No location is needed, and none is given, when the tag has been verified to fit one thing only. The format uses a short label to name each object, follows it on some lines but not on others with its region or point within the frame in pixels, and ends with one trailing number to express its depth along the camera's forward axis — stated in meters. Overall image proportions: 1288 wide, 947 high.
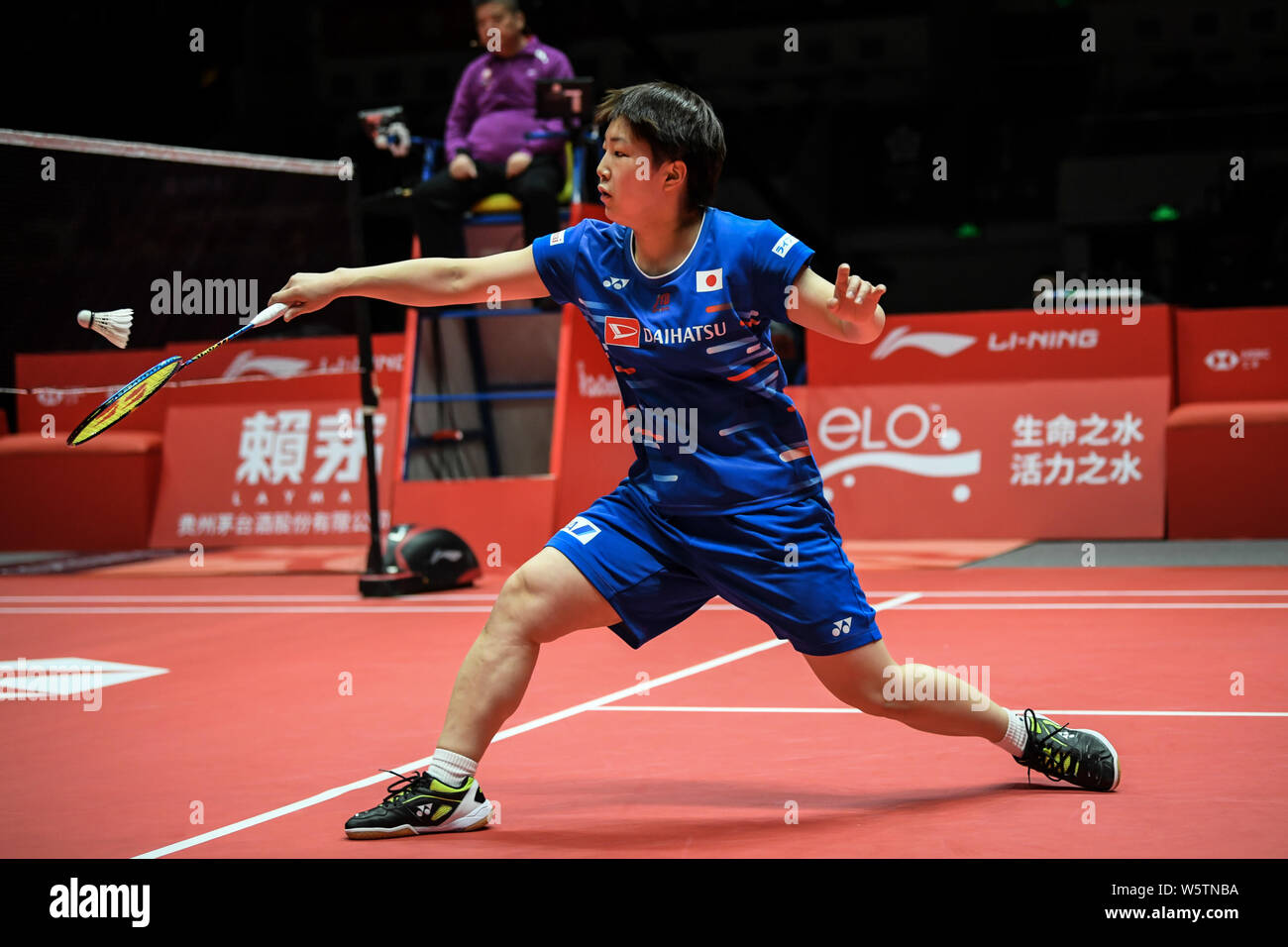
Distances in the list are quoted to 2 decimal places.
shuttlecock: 4.16
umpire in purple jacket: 9.55
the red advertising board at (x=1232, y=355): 9.85
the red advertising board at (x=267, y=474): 10.80
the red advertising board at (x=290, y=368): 11.13
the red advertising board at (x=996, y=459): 9.74
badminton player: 3.55
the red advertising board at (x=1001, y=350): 9.94
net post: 8.16
